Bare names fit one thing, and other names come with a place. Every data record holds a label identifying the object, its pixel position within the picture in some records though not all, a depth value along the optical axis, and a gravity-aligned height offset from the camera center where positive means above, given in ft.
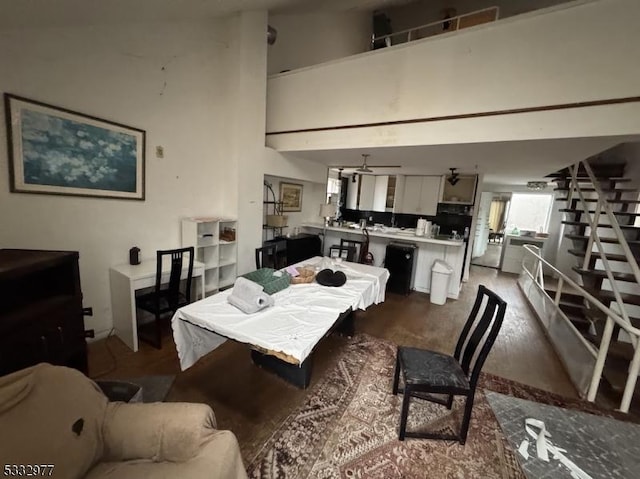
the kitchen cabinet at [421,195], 18.84 +1.32
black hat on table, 7.54 -2.08
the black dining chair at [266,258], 9.24 -2.20
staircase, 7.79 -1.66
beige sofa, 2.89 -3.03
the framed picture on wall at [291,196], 15.11 +0.42
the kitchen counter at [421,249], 14.14 -2.00
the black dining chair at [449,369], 5.13 -3.25
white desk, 7.77 -3.03
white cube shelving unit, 9.97 -2.11
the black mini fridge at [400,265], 14.26 -2.90
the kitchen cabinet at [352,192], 22.45 +1.38
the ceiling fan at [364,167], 12.52 +2.60
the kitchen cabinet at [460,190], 17.11 +1.77
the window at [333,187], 20.80 +1.57
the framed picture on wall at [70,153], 6.31 +0.93
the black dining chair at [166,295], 7.93 -3.21
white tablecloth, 4.78 -2.41
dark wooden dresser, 4.52 -2.38
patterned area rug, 4.83 -4.71
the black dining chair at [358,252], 15.18 -2.66
